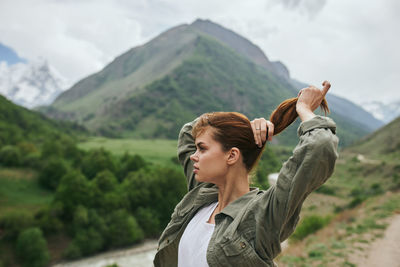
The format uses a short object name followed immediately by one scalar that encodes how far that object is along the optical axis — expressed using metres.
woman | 1.82
